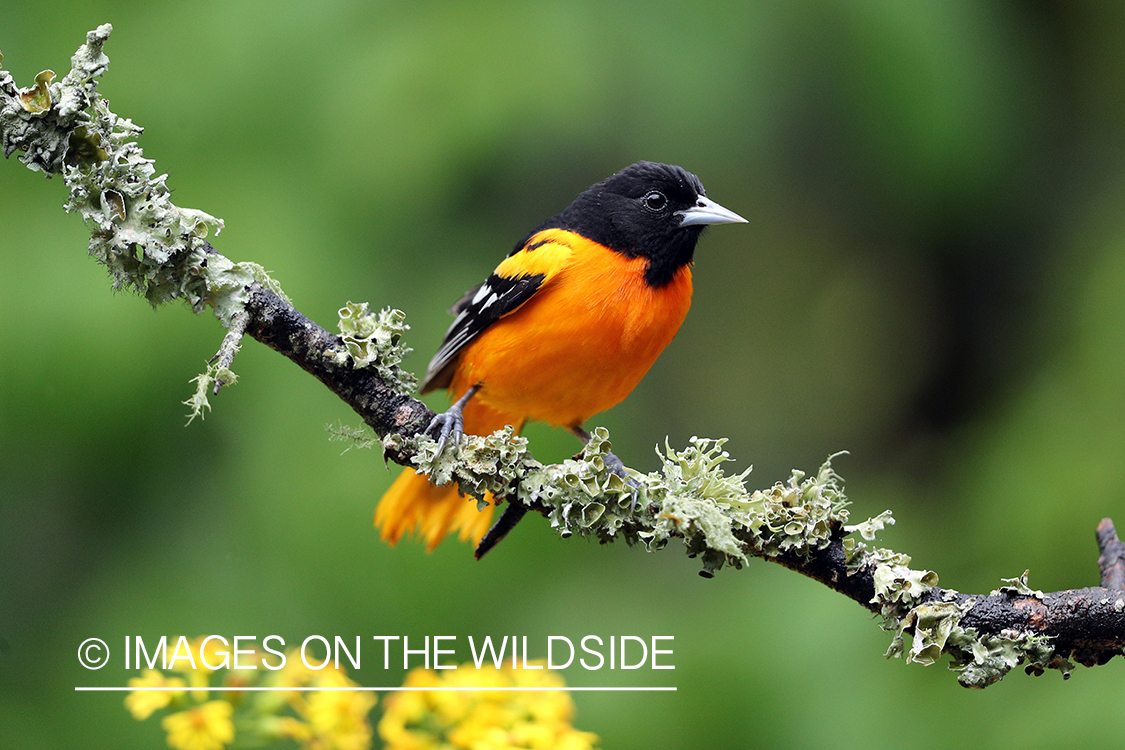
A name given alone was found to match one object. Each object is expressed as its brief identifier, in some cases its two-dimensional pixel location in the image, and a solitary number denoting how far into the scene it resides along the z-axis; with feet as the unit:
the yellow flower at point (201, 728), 17.31
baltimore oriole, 17.61
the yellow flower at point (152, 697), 17.31
